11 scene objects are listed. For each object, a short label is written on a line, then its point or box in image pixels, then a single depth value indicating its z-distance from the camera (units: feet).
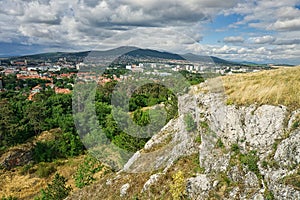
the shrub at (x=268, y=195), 29.48
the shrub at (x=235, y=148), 37.09
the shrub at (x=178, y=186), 37.17
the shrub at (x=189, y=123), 49.55
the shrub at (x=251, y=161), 33.33
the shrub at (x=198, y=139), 45.58
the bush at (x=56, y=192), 58.90
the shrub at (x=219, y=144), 39.74
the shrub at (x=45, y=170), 100.48
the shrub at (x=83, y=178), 62.03
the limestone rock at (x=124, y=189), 44.70
